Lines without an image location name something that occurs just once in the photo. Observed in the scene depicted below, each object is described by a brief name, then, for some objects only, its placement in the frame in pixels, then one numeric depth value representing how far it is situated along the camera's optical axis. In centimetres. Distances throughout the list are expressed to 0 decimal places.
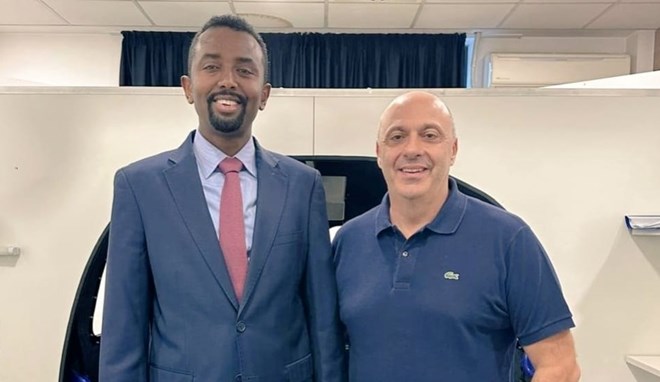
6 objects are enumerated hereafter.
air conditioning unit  479
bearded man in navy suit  111
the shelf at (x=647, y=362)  175
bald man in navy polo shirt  115
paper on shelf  183
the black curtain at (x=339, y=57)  491
